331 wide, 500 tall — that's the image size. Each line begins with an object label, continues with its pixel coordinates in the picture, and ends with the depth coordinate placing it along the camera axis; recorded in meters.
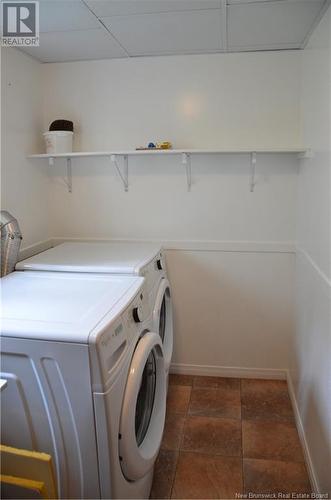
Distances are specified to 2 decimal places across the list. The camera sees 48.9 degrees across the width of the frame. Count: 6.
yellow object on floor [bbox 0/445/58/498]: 1.09
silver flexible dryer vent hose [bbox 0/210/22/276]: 1.82
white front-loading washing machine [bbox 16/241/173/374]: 1.82
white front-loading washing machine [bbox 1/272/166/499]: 1.09
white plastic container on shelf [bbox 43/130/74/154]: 2.29
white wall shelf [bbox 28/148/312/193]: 2.12
